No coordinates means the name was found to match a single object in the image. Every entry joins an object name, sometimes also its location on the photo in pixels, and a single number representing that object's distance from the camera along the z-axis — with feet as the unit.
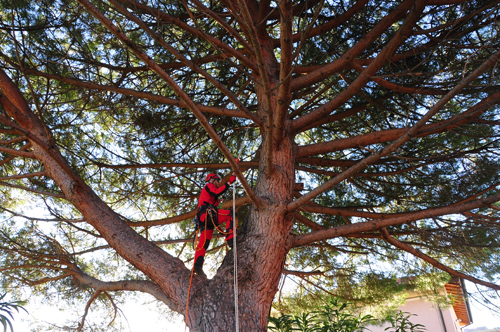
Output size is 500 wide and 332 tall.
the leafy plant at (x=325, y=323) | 8.67
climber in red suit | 12.76
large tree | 9.89
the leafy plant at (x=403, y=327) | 9.29
